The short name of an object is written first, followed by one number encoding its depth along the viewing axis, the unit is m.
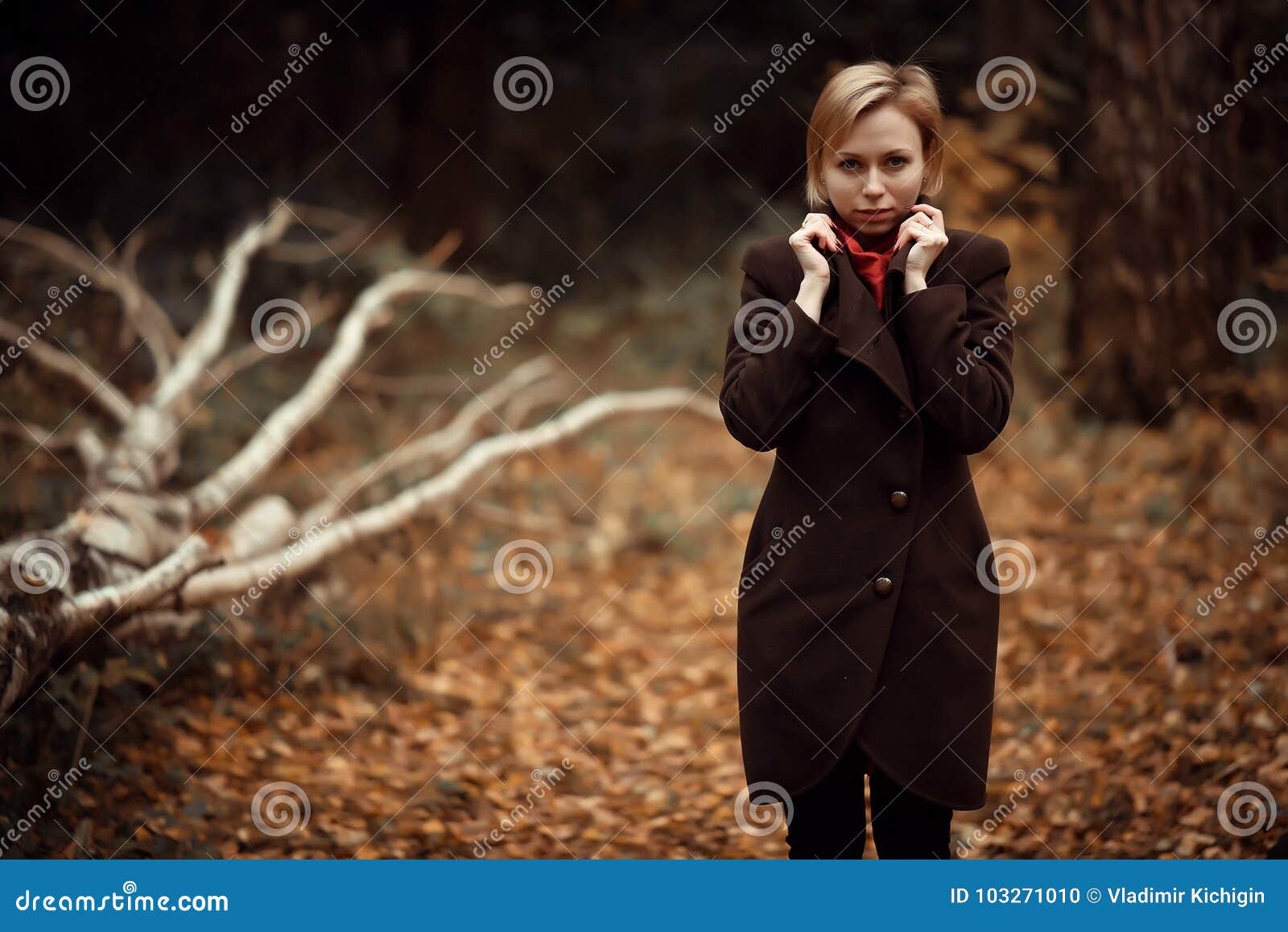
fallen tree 3.44
